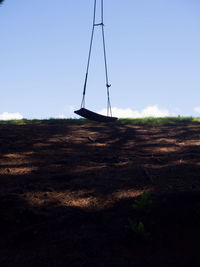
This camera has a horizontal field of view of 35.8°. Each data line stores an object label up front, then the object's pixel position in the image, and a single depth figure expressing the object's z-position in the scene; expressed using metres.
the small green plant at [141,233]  4.10
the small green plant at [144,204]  4.69
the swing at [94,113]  9.14
